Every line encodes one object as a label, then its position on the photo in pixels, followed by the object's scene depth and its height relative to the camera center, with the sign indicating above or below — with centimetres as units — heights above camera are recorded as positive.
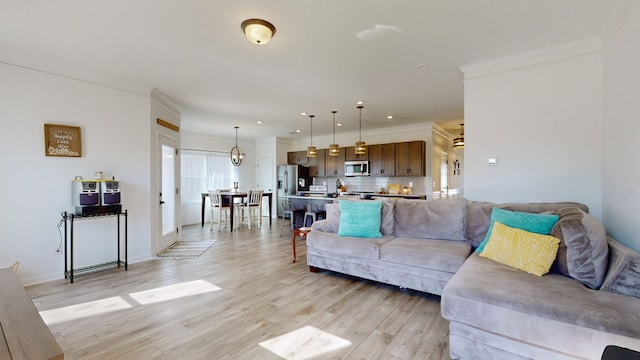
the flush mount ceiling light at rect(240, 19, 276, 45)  242 +134
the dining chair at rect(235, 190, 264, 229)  725 -59
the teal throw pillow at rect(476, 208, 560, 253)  242 -39
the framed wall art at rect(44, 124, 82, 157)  339 +52
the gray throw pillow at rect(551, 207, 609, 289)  193 -52
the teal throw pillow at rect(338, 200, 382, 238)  356 -51
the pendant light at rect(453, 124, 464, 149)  703 +97
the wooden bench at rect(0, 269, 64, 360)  97 -60
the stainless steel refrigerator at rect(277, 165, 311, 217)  858 +1
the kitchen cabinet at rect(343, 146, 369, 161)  777 +72
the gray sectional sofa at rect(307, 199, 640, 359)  153 -79
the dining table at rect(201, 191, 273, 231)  676 -42
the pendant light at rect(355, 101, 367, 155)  531 +73
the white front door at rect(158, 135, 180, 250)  471 -17
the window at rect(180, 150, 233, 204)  776 +25
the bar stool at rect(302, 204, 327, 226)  584 -70
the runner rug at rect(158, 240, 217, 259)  450 -122
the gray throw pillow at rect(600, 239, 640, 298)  171 -61
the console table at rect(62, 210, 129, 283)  337 -89
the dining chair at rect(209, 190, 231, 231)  704 -56
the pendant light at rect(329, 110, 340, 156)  638 +73
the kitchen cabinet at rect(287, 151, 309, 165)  888 +75
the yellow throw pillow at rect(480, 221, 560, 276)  219 -60
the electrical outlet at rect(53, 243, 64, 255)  348 -87
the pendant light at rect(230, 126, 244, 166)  829 +75
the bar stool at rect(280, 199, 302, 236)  613 -69
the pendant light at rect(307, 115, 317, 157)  643 +71
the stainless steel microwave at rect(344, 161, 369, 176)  759 +34
